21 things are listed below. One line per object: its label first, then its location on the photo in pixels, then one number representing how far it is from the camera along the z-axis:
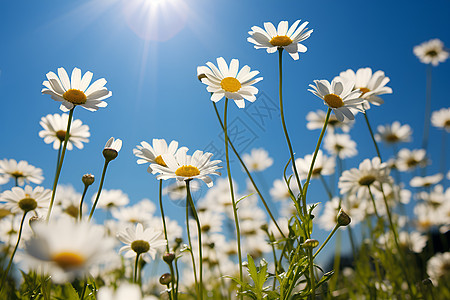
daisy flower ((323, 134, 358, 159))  0.66
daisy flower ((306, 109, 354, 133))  0.74
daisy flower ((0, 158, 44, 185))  0.43
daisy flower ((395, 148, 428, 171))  0.78
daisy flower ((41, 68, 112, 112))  0.26
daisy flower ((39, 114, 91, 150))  0.38
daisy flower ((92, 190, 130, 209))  0.59
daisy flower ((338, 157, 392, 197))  0.38
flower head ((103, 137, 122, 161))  0.25
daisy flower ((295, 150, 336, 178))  0.42
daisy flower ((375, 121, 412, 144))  0.75
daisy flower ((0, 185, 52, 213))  0.34
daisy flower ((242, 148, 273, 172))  0.67
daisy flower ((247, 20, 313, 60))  0.29
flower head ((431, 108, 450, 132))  0.78
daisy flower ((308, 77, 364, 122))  0.26
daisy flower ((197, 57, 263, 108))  0.27
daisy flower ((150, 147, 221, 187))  0.24
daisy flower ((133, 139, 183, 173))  0.27
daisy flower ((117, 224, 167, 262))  0.28
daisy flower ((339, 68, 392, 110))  0.37
